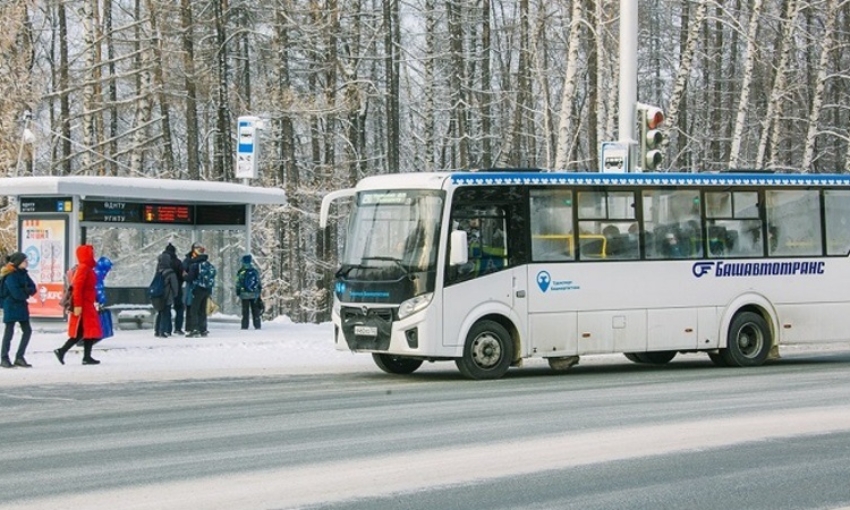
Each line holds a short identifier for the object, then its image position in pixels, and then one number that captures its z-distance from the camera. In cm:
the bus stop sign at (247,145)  2873
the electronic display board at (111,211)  2642
